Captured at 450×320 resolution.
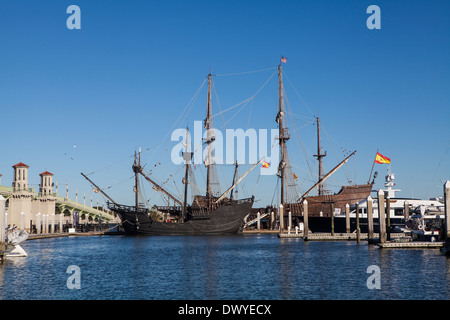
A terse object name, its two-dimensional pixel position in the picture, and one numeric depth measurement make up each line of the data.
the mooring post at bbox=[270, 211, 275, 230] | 114.64
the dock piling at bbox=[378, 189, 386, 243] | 49.72
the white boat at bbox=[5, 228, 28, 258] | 48.33
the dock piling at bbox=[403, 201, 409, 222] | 74.34
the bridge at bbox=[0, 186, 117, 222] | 95.06
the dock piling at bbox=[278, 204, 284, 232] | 82.38
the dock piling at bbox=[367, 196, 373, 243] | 56.53
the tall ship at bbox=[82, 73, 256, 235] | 99.00
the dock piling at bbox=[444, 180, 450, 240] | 40.84
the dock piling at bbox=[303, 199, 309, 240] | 70.56
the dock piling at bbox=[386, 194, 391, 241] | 56.11
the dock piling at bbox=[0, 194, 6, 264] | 41.03
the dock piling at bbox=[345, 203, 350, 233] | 76.81
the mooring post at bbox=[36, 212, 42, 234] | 94.41
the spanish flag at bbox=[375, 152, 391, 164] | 81.81
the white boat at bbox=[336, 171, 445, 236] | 94.75
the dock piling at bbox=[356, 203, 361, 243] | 63.28
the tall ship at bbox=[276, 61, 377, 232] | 102.06
